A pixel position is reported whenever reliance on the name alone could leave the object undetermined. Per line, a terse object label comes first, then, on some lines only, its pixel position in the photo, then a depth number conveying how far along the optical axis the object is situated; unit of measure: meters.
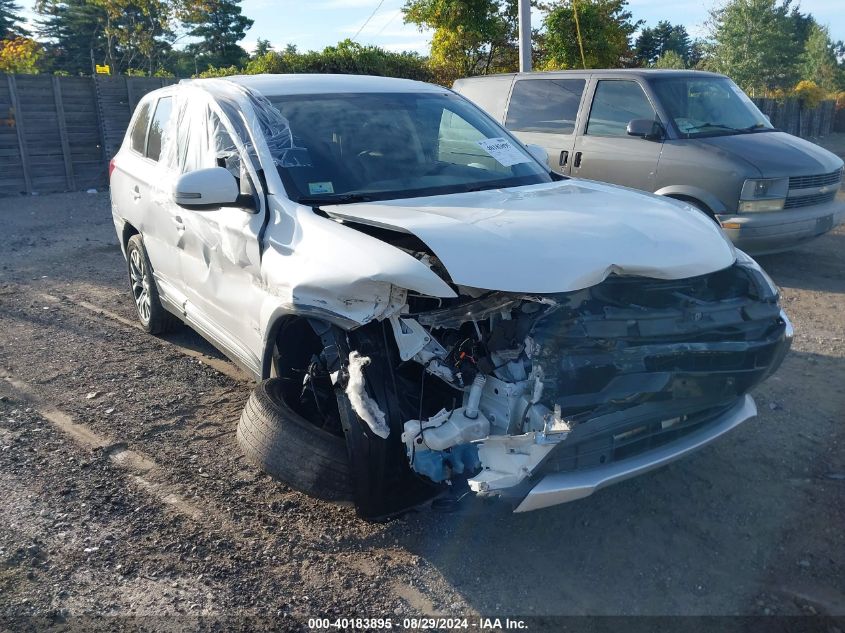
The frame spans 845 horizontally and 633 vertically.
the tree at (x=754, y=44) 36.50
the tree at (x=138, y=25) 26.94
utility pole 12.85
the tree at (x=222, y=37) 45.88
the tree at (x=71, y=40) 44.47
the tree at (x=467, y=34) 17.27
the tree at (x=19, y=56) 21.91
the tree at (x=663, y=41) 61.38
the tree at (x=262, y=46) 53.13
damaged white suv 2.86
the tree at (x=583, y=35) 17.12
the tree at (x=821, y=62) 43.59
